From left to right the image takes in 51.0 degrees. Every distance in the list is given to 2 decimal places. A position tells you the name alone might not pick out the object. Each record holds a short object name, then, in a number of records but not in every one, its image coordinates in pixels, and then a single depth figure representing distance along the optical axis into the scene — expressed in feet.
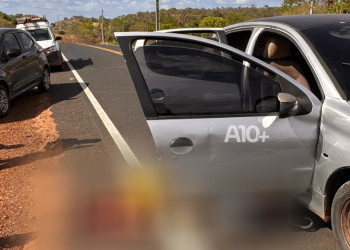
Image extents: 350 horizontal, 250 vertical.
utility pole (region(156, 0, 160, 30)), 107.48
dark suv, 25.35
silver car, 9.27
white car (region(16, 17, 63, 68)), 45.85
